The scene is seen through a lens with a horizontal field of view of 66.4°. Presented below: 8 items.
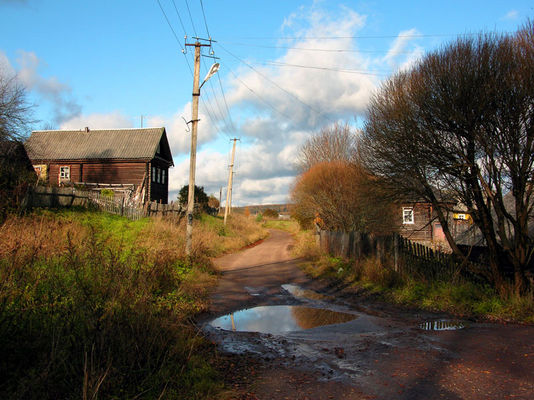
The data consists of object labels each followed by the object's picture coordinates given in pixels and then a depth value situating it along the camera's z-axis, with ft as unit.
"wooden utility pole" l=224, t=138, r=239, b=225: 140.26
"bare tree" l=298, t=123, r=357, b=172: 102.83
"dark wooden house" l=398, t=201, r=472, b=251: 70.54
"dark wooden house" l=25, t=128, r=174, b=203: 113.29
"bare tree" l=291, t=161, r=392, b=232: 67.05
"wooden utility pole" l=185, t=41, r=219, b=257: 53.36
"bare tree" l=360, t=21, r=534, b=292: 28.94
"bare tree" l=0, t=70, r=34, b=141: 61.26
